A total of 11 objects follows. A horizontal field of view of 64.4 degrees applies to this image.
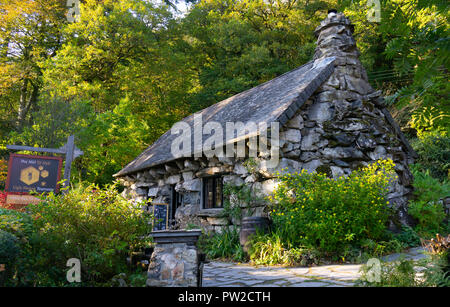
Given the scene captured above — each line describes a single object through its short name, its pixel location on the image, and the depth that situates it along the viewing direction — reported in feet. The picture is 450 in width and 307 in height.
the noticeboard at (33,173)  28.53
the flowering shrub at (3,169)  57.16
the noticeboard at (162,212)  37.32
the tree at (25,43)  61.26
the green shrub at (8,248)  12.63
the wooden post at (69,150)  34.12
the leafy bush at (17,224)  14.48
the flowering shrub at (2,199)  30.16
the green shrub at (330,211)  22.72
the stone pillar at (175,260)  13.43
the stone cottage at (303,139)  28.17
